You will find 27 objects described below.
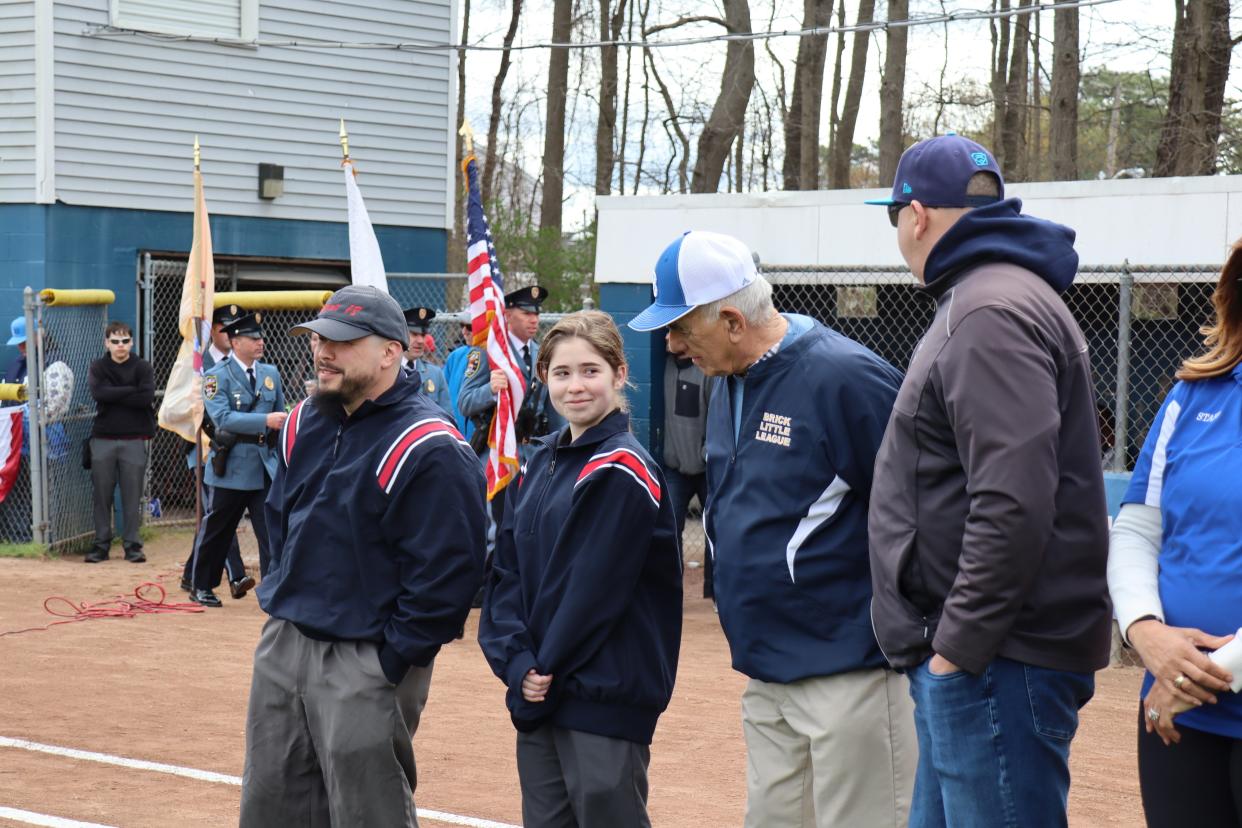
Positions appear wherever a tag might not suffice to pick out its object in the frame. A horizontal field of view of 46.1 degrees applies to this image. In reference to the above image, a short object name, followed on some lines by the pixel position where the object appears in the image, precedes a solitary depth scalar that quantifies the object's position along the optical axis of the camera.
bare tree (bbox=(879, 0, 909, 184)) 23.08
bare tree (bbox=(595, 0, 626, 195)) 27.20
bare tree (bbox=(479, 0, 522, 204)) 31.19
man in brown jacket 2.94
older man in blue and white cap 3.61
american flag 9.38
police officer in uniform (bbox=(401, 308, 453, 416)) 11.44
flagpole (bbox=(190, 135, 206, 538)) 11.30
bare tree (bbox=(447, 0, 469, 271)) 31.37
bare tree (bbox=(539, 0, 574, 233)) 26.09
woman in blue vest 2.99
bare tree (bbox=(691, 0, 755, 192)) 23.69
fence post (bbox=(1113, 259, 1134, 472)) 9.31
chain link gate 13.12
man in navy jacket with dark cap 4.10
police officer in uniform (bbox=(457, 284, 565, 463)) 10.16
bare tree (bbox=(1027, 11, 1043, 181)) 27.09
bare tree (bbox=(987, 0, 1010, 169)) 26.02
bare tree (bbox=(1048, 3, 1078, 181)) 20.47
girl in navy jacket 3.84
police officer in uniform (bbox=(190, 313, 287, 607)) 10.63
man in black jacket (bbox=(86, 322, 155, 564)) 13.02
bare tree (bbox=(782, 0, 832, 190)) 25.48
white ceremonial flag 9.55
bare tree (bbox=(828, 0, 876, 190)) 26.42
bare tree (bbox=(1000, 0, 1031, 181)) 25.19
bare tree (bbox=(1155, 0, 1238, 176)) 17.80
